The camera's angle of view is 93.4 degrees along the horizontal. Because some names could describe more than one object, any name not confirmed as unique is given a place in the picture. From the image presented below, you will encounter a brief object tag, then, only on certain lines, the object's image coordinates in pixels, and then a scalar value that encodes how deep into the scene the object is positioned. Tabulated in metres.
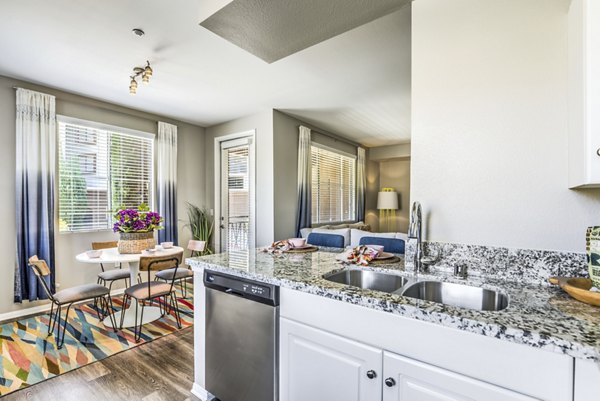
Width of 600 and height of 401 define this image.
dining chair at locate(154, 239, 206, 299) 3.31
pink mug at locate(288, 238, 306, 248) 2.11
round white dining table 2.77
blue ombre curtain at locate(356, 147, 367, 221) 6.59
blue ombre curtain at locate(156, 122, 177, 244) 4.38
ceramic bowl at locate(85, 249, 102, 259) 2.86
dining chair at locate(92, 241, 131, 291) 3.23
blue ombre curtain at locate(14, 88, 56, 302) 3.12
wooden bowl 0.96
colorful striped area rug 2.13
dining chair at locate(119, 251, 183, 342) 2.60
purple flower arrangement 3.00
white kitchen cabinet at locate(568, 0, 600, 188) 0.98
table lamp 7.04
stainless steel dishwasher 1.42
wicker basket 2.98
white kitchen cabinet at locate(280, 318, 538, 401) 0.91
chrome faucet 1.55
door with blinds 4.61
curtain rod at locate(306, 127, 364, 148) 5.44
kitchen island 0.79
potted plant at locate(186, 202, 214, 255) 4.86
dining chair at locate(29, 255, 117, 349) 2.48
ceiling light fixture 2.65
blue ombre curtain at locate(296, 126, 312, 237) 4.76
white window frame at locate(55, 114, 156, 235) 3.47
